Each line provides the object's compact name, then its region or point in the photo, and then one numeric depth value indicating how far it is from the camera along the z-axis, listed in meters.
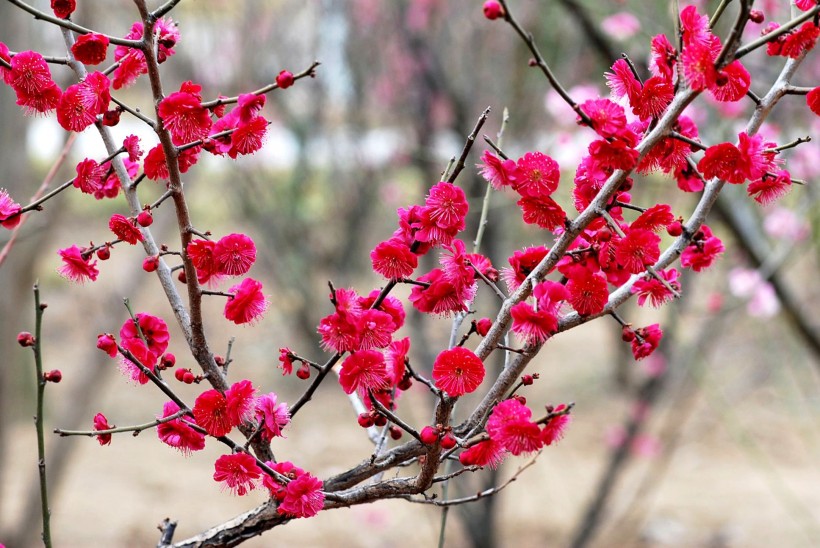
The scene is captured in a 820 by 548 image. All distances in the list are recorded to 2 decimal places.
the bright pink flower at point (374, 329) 1.79
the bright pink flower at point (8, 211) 1.83
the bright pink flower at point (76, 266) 1.84
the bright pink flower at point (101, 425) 1.82
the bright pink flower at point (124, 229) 1.81
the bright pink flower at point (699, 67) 1.75
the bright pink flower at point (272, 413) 1.83
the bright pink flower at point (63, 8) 1.81
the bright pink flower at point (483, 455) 1.79
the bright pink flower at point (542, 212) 1.80
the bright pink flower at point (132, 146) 1.83
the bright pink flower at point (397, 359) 1.82
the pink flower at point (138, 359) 1.82
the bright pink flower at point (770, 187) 1.83
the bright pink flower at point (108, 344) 1.80
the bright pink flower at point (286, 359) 1.82
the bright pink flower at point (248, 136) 1.81
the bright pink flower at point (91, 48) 1.79
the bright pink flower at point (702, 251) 1.86
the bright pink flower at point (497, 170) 1.80
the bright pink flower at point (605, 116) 1.77
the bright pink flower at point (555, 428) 1.80
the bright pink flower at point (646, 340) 1.84
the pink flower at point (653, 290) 1.85
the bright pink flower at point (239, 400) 1.81
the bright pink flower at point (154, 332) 1.84
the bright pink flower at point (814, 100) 1.80
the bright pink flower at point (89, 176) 1.84
